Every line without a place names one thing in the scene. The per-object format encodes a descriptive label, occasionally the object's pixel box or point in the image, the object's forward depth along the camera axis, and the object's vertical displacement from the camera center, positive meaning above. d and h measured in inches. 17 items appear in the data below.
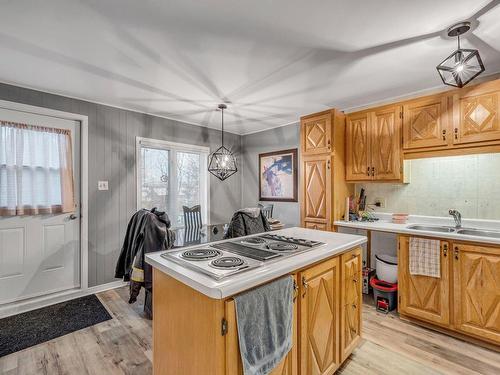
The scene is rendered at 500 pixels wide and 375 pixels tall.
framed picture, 169.6 +7.5
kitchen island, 40.1 -25.6
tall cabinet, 123.0 +8.3
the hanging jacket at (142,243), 89.5 -21.1
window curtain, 105.3 +7.8
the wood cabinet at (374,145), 110.2 +19.3
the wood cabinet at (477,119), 86.4 +24.4
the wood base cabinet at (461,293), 79.6 -38.0
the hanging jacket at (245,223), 85.7 -13.4
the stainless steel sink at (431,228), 98.3 -18.3
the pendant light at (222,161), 135.9 +14.1
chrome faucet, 100.4 -13.4
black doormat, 86.7 -54.3
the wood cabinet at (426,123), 97.5 +25.9
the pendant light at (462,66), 67.0 +33.6
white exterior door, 106.2 -28.3
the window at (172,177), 149.2 +6.3
